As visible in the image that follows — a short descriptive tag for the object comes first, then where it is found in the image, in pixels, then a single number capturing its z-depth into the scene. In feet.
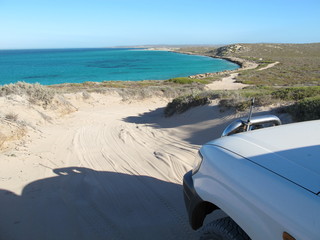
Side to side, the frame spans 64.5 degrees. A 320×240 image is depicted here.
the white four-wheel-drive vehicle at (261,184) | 5.11
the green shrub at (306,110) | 21.72
